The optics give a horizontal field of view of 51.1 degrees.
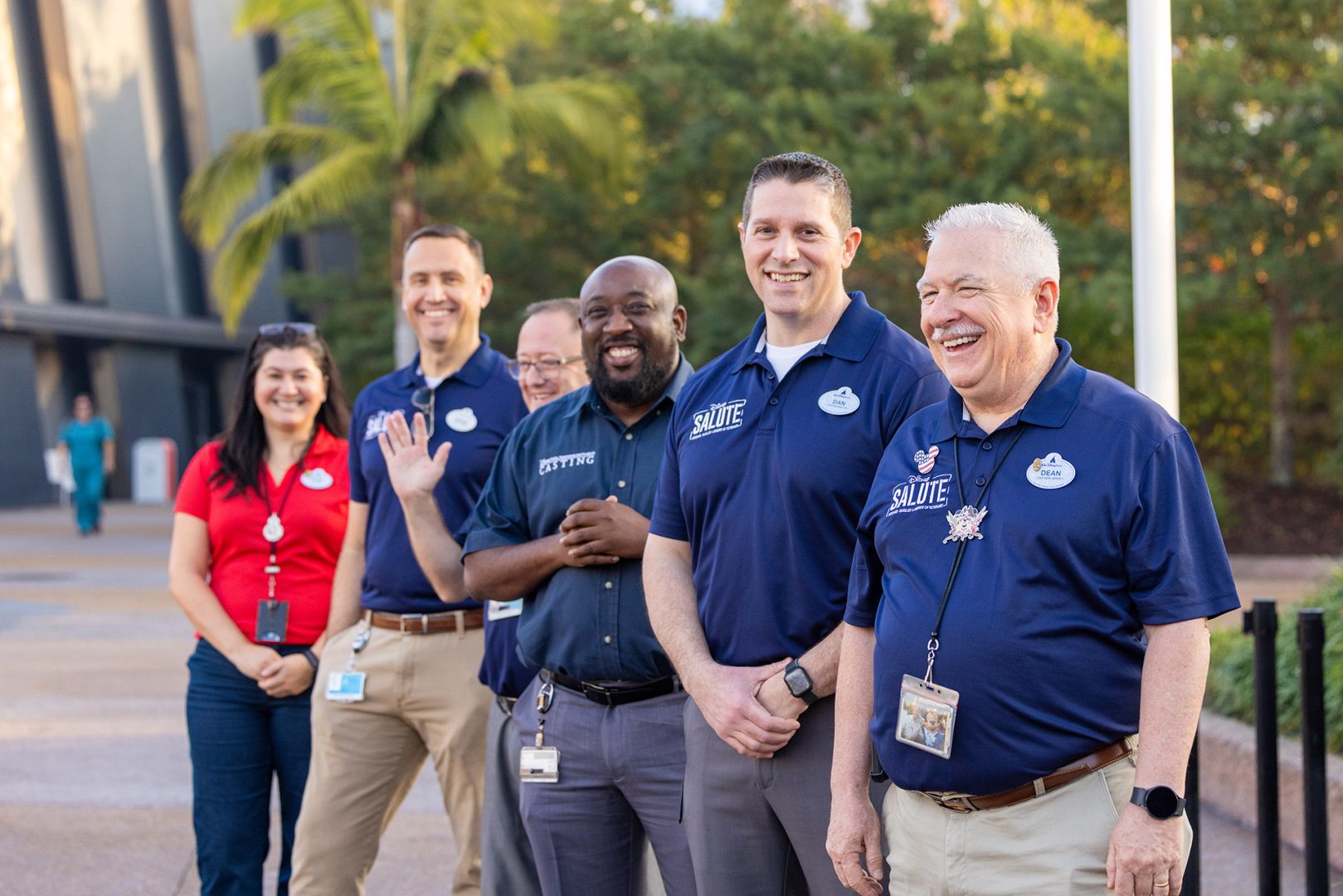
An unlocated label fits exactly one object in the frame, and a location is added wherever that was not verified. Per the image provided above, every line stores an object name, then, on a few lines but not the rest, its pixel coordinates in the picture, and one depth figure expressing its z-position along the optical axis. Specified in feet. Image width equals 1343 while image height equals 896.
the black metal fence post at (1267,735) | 15.07
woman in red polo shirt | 14.82
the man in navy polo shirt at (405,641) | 14.61
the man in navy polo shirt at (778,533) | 10.72
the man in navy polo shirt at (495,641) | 13.65
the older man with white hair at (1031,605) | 8.79
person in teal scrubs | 66.44
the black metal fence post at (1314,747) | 14.55
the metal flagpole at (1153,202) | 16.38
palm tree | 60.85
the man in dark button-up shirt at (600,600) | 12.16
